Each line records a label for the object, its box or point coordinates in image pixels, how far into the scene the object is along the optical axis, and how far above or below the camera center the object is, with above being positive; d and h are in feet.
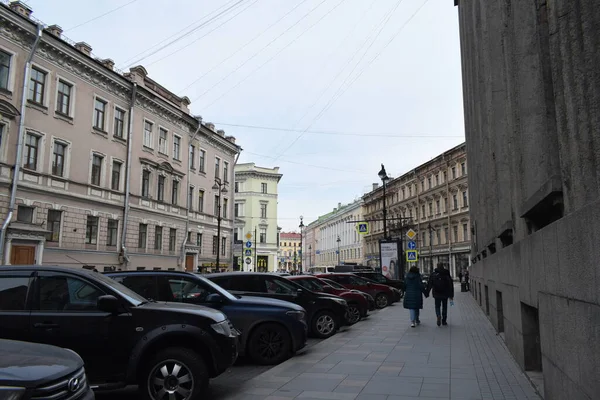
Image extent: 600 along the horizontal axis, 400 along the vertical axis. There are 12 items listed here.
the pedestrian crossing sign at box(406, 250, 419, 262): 87.56 +2.57
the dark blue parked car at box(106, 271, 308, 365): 26.55 -2.57
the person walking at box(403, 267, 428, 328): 44.75 -2.28
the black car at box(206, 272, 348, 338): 35.27 -2.18
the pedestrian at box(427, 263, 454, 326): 45.62 -2.02
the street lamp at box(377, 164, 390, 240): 89.75 +18.60
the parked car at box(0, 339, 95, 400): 10.51 -2.62
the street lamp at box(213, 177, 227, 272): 138.51 +25.80
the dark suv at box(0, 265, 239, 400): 18.63 -2.60
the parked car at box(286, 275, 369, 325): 49.80 -3.09
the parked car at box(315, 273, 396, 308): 68.64 -3.04
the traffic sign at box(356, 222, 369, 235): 108.90 +9.64
